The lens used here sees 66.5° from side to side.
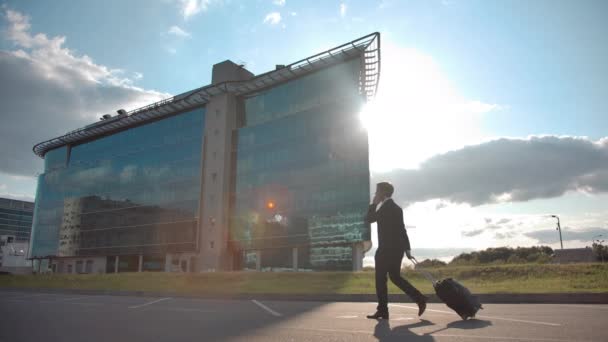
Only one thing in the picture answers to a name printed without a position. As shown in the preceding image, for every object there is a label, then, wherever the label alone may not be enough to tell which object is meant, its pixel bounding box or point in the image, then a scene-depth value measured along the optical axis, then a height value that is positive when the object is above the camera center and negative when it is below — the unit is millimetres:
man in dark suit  5848 +191
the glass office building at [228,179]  39156 +8729
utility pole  52738 +4200
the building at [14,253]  106438 +2569
